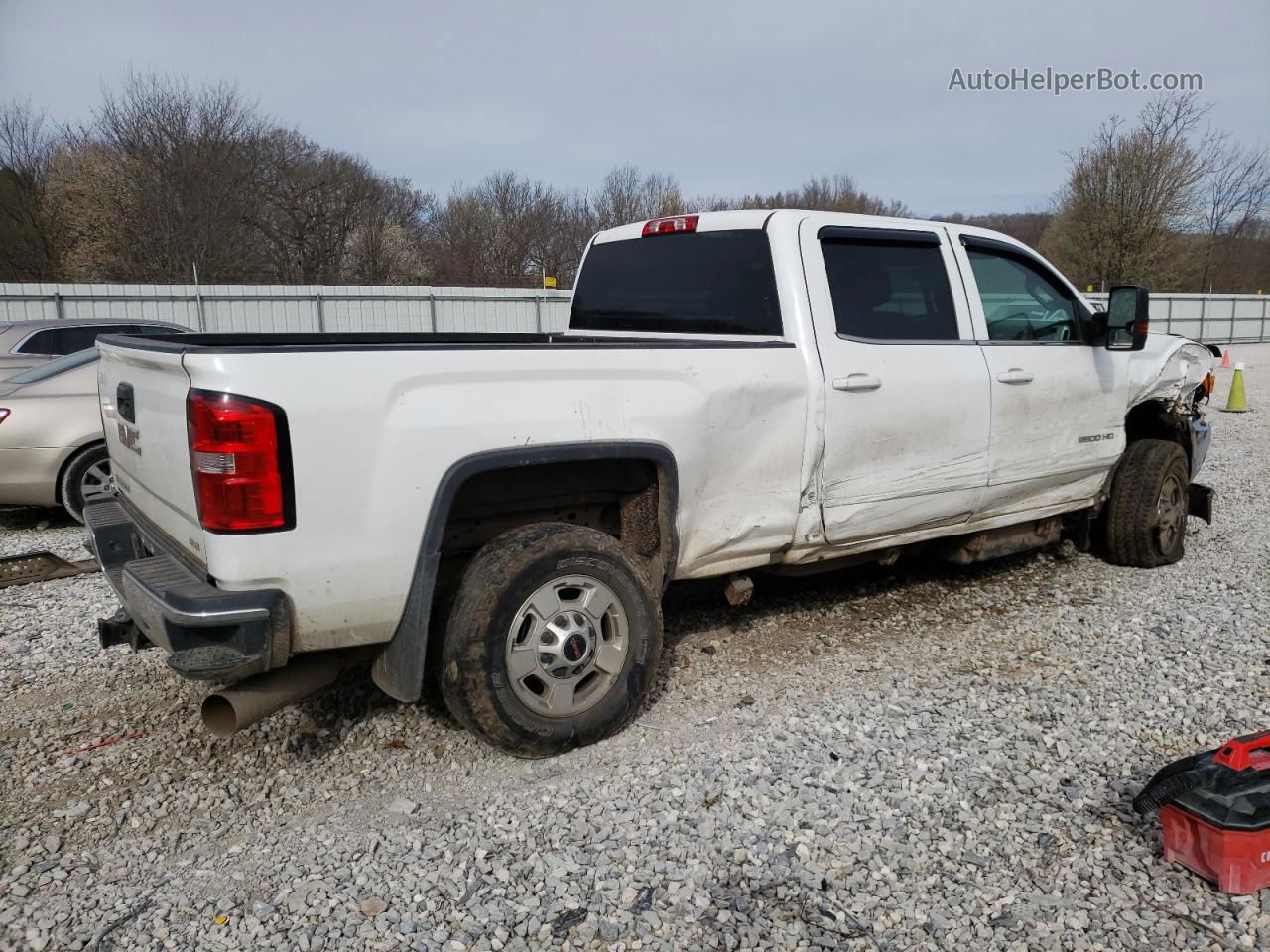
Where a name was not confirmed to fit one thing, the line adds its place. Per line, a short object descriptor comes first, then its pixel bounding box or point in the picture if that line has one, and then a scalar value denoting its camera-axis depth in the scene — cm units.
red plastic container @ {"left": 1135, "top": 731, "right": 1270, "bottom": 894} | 252
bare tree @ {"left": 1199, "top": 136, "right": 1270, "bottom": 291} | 3756
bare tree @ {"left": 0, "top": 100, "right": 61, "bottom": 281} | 3028
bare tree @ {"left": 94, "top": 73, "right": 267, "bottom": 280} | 2884
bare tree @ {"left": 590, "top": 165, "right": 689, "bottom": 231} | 3738
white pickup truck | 272
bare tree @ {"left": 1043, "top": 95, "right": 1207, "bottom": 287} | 3014
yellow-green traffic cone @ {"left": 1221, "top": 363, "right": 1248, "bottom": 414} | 1386
